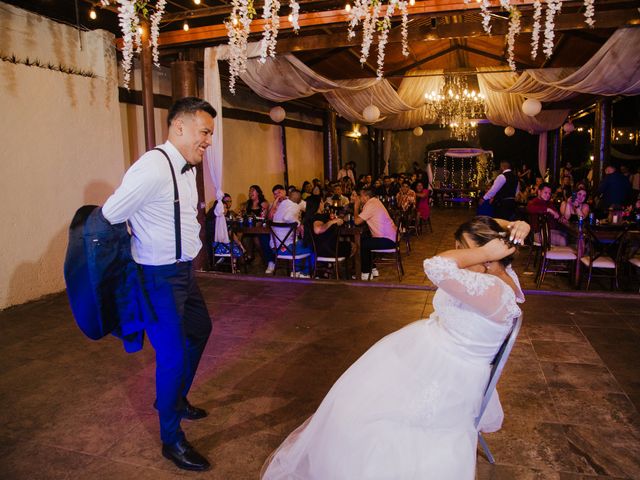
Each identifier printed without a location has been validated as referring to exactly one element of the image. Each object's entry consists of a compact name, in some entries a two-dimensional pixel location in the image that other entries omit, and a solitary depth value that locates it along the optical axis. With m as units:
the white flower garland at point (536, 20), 4.70
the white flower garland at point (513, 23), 5.05
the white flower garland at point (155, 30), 5.23
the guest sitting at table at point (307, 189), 10.31
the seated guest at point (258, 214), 7.20
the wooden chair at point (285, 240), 6.12
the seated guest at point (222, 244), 6.84
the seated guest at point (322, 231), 6.08
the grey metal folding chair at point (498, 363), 1.99
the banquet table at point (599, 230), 5.41
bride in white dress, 1.88
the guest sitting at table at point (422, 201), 10.75
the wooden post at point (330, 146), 12.72
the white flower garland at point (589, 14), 4.81
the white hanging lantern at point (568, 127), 12.16
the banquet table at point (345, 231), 6.17
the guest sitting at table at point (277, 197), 7.52
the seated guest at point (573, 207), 6.79
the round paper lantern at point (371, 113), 8.84
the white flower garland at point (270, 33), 5.44
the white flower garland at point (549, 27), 4.83
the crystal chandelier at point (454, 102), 11.05
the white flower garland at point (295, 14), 4.74
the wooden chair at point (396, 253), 6.57
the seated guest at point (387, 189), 11.31
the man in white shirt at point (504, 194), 8.47
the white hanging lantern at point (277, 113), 10.13
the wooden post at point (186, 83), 6.46
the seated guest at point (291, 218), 6.48
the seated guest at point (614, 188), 8.60
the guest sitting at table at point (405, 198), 9.59
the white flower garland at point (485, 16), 4.75
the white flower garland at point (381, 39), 5.60
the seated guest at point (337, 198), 8.27
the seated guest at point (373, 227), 6.47
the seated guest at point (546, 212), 6.83
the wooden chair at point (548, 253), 5.85
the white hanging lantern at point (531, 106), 8.92
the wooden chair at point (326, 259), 6.16
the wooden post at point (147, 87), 5.61
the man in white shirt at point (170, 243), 2.30
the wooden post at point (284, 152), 12.26
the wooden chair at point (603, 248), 5.40
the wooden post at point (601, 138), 10.34
